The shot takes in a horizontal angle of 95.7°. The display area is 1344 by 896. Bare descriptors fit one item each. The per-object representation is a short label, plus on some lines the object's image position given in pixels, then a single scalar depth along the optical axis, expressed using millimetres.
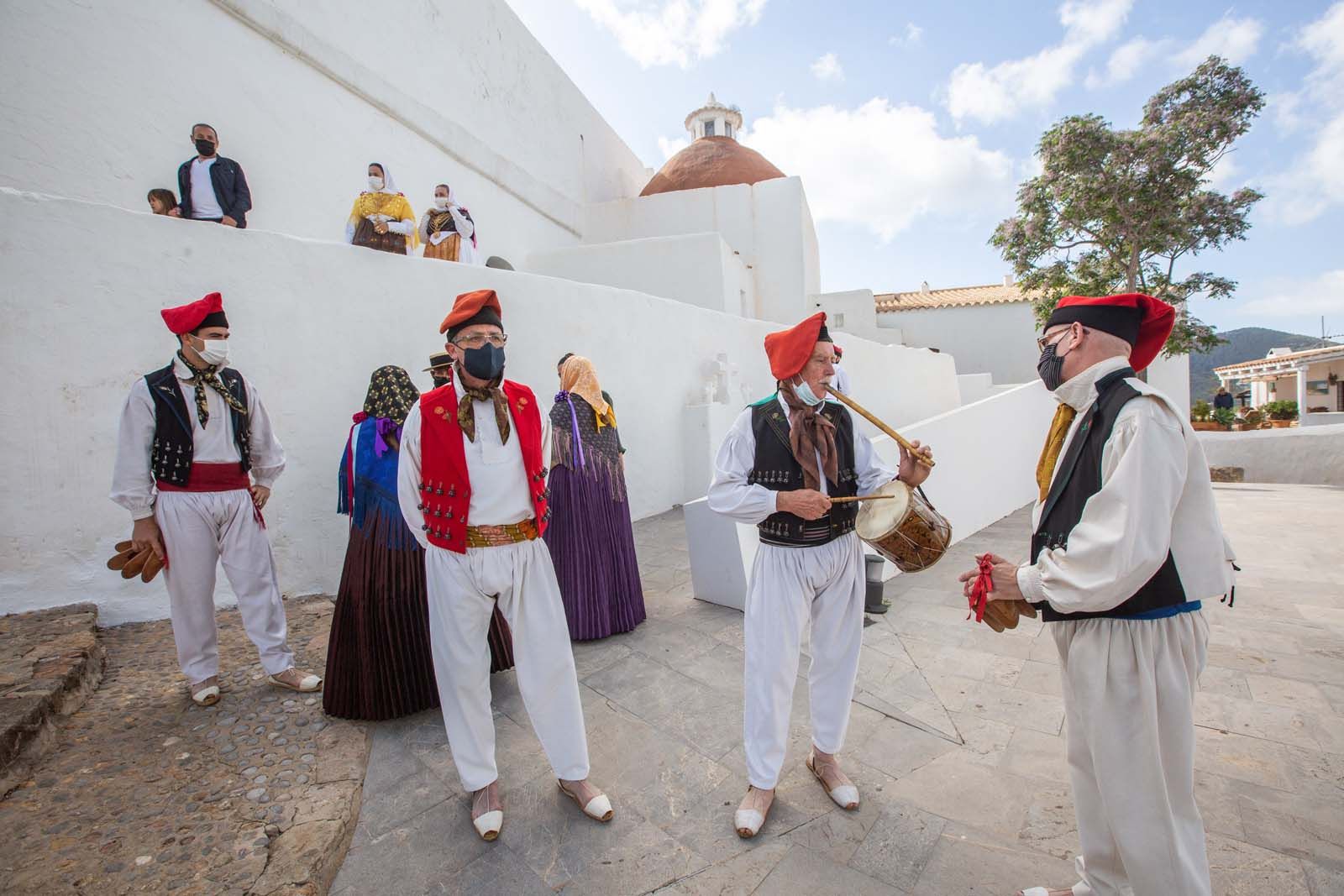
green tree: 12250
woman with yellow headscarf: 4098
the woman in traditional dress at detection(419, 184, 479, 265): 7422
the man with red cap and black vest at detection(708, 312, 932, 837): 2355
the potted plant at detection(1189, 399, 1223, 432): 18572
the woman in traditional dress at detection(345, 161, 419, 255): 5211
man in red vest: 2309
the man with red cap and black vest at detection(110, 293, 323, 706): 2891
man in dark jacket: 4891
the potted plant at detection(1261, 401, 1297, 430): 18469
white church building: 3703
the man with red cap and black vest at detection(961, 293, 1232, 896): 1521
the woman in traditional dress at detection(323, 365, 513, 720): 3037
